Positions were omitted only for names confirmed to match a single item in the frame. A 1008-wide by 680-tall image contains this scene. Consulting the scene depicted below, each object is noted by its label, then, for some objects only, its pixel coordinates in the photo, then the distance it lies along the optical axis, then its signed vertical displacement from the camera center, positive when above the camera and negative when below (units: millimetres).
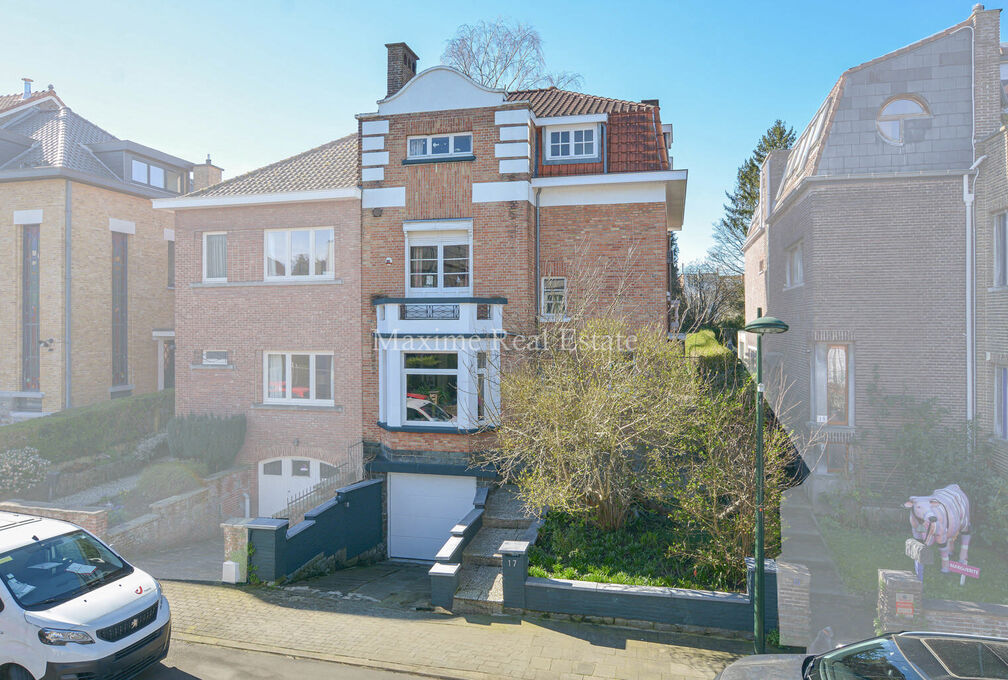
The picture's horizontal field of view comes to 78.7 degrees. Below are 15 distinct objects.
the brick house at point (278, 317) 16938 +651
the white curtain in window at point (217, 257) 17953 +2432
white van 6680 -3121
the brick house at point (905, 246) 13664 +2183
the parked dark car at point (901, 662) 4793 -2626
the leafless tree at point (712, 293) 33156 +2857
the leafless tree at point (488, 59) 30109 +13963
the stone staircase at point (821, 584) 9281 -4191
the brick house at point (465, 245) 15477 +2483
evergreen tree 38906 +8849
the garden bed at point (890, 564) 10156 -4090
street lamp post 8016 -2392
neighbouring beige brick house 20266 +2450
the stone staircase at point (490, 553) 10227 -4160
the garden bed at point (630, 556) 9859 -3774
